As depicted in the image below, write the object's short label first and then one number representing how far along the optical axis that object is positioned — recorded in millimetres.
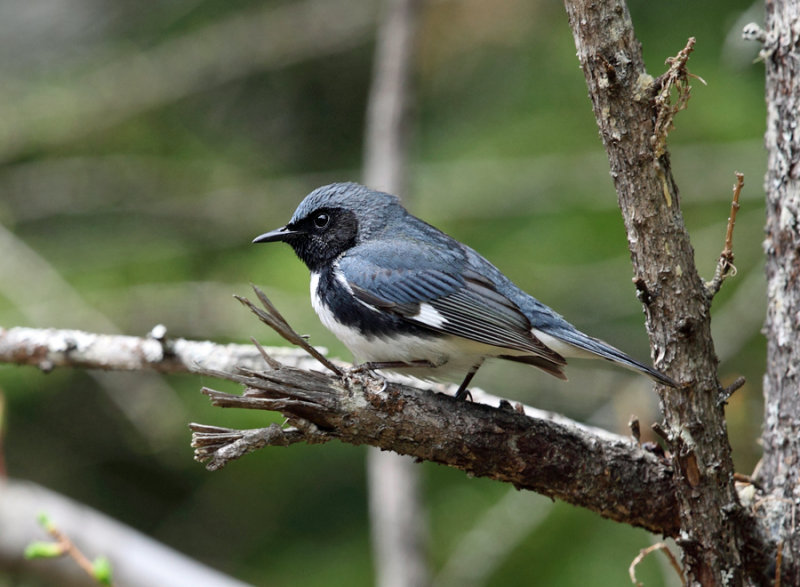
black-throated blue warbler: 5887
